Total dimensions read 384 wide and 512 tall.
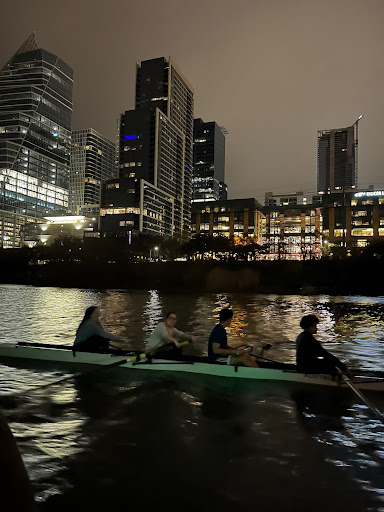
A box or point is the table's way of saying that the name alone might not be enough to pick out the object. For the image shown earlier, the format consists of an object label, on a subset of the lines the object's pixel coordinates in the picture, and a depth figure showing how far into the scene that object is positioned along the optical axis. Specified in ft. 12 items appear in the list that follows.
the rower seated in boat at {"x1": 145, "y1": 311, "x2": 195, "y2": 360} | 43.45
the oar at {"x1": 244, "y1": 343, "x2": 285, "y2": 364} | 46.09
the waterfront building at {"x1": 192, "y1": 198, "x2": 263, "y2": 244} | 542.65
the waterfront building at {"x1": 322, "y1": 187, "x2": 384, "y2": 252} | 558.15
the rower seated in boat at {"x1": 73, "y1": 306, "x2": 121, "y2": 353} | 45.85
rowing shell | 37.01
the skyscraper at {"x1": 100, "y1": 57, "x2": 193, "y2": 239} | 639.76
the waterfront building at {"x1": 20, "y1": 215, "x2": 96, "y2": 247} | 626.64
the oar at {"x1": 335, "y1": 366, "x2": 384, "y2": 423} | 31.91
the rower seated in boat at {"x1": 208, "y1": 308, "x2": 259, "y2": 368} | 39.09
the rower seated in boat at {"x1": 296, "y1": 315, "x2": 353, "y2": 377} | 36.42
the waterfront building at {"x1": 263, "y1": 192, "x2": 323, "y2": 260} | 597.73
